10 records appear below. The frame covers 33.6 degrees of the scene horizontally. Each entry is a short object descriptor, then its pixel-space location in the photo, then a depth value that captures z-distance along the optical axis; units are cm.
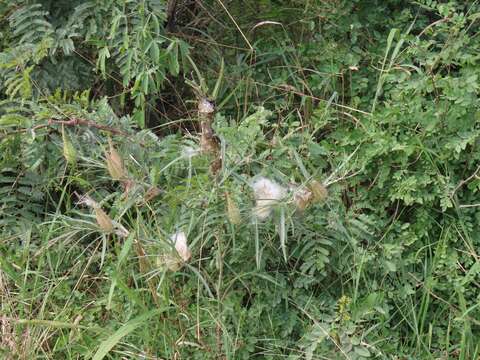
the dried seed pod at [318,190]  242
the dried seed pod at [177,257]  240
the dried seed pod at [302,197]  242
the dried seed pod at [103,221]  233
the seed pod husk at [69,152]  248
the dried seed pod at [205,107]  246
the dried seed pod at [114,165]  240
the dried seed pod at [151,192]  246
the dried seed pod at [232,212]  235
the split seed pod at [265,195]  244
